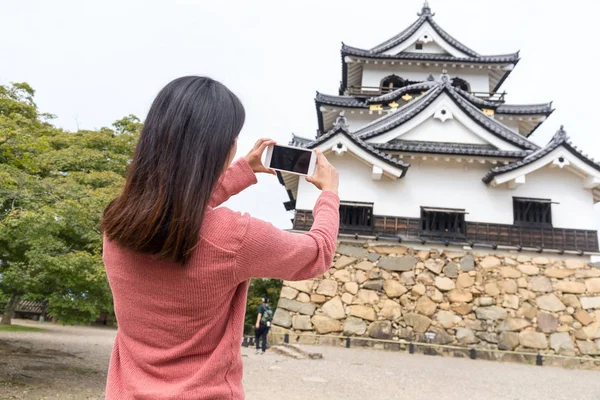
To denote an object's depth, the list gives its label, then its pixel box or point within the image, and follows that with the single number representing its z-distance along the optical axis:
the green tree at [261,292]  16.56
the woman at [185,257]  0.91
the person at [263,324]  9.48
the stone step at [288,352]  8.64
